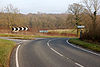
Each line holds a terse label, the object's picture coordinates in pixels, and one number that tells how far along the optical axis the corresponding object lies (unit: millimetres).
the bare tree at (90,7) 34250
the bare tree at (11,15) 59500
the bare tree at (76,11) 55619
